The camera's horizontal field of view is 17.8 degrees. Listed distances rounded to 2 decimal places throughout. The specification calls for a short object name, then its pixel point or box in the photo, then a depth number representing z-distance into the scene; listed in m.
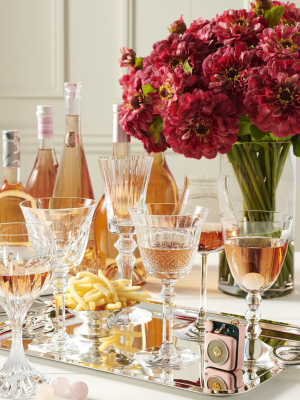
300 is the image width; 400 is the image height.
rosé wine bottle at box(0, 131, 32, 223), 1.54
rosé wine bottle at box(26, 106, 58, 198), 1.75
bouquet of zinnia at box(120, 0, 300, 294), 1.42
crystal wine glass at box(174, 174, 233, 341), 1.41
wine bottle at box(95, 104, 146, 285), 1.68
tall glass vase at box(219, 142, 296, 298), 1.54
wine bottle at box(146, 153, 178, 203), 1.72
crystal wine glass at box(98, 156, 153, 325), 1.42
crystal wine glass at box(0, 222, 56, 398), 1.12
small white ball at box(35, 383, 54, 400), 1.10
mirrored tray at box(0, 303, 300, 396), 1.15
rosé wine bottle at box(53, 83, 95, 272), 1.71
